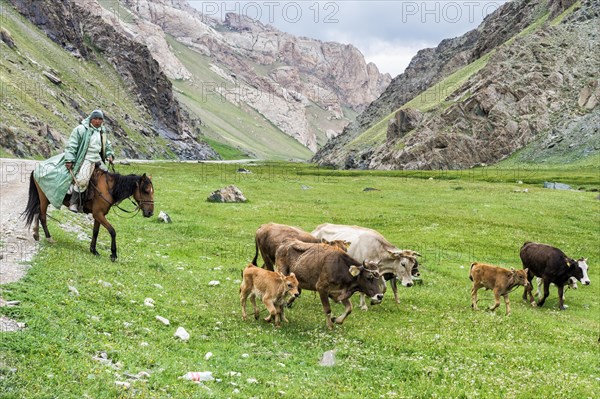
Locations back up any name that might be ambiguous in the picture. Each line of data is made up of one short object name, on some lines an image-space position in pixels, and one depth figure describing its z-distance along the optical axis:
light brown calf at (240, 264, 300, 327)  14.41
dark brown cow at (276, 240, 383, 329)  15.10
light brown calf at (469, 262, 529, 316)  20.17
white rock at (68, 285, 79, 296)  12.79
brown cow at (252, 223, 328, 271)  18.92
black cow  24.09
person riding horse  19.30
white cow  20.09
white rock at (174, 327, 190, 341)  12.35
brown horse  19.44
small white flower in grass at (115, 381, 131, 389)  8.60
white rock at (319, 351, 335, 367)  12.13
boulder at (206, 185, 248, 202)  49.44
